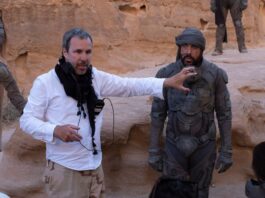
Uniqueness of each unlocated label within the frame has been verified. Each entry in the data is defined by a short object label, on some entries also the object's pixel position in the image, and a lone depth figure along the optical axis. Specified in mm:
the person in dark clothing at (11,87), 5815
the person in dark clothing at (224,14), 8391
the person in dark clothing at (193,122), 3865
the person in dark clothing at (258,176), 2562
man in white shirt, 3092
